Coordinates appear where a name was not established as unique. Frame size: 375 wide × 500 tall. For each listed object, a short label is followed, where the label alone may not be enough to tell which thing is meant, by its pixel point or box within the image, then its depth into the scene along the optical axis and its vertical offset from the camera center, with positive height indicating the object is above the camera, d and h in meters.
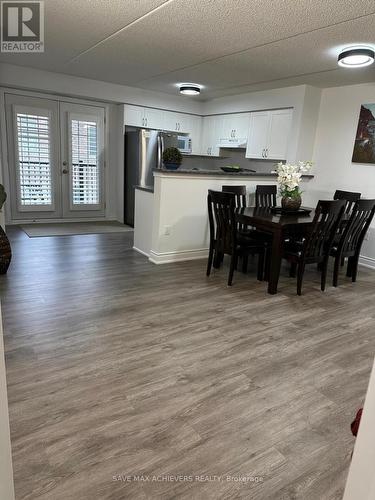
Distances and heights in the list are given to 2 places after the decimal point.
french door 5.73 -0.01
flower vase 3.98 -0.33
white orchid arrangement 3.87 -0.05
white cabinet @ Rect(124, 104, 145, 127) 6.24 +0.83
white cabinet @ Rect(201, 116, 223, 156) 6.80 +0.66
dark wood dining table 3.44 -0.55
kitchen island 4.26 -0.61
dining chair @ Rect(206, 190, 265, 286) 3.61 -0.74
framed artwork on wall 4.64 +0.57
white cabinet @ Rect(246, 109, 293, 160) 5.40 +0.60
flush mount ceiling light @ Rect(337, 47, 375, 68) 3.37 +1.16
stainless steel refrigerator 6.03 +0.18
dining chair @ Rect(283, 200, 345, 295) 3.39 -0.67
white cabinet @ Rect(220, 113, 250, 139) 6.10 +0.78
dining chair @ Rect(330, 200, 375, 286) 3.73 -0.65
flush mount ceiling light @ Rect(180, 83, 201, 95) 5.55 +1.24
